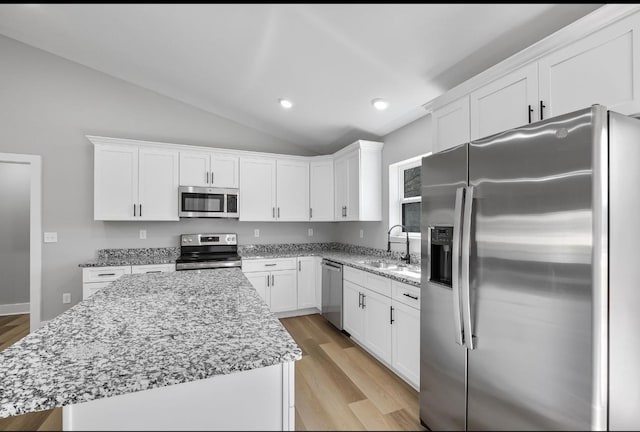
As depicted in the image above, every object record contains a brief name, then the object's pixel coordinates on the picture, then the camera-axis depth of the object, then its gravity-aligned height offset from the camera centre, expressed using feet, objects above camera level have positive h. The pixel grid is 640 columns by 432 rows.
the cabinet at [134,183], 10.91 +1.17
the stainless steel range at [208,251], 11.12 -1.58
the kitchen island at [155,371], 2.49 -1.38
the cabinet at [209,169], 11.87 +1.82
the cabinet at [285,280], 11.97 -2.70
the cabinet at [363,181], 11.57 +1.31
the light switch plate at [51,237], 11.26 -0.87
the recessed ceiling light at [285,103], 10.61 +3.98
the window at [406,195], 10.40 +0.75
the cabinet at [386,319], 7.06 -2.88
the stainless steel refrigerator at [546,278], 3.43 -0.81
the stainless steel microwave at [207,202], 11.67 +0.50
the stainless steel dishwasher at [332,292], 10.95 -2.94
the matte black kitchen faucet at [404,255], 9.85 -1.30
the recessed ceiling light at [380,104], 9.18 +3.44
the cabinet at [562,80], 4.04 +2.22
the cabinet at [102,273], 10.05 -2.01
